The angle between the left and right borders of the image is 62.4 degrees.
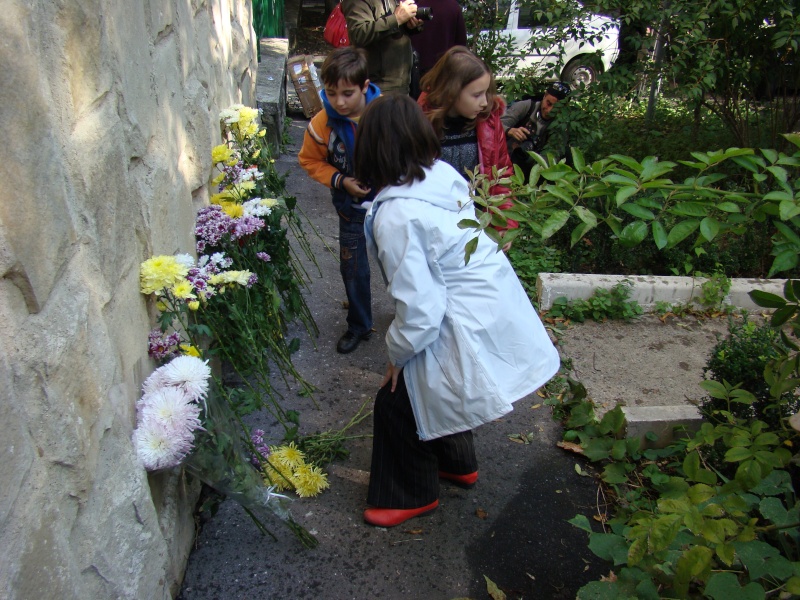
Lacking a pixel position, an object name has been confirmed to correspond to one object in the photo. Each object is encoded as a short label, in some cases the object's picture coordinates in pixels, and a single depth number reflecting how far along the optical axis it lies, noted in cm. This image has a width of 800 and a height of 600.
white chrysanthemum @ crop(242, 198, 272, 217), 290
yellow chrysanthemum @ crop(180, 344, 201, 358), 210
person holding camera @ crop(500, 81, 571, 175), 536
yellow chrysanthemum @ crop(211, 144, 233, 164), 307
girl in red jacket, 293
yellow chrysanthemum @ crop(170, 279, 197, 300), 206
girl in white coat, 208
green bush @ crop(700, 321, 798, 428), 277
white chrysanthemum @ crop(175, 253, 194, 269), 213
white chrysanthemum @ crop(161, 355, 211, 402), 190
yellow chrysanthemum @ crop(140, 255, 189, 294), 197
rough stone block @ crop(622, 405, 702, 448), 299
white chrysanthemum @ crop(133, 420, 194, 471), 177
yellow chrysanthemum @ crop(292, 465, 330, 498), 265
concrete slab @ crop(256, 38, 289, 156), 579
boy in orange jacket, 312
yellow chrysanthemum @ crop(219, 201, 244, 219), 285
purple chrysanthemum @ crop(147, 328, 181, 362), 202
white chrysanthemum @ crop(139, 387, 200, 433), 180
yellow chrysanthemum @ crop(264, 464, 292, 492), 258
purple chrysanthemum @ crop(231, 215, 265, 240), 272
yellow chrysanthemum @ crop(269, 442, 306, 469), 268
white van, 513
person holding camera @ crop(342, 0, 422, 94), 428
